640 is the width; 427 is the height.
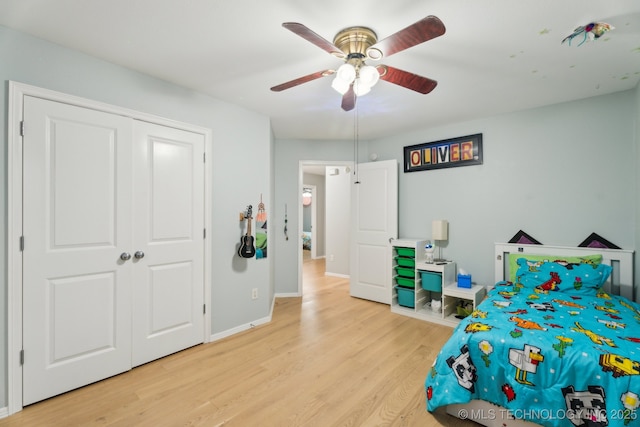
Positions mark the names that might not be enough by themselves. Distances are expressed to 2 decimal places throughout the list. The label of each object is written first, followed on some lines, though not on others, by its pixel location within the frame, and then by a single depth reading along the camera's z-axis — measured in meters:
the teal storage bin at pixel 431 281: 3.49
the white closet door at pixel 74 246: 1.91
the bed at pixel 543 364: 1.43
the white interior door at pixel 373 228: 4.07
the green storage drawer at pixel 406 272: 3.75
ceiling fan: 1.47
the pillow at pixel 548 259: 2.69
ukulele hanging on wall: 3.02
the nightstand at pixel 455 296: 3.15
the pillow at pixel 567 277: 2.54
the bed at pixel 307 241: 8.86
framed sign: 3.53
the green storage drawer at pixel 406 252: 3.78
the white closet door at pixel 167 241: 2.41
